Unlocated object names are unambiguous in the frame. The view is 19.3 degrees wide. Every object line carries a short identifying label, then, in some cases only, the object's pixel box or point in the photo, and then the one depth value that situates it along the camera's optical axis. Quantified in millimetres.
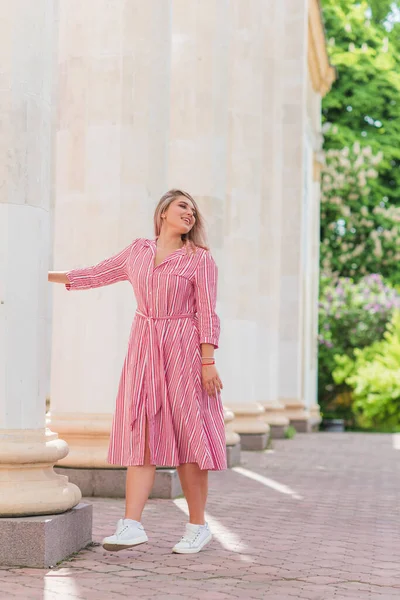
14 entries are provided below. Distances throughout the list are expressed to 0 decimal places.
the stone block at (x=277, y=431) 21586
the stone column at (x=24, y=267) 6785
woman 7223
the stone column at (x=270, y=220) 19609
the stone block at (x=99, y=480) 10133
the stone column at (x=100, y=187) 10305
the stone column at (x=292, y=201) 25266
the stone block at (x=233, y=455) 14284
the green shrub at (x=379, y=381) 30219
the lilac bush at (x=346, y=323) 33500
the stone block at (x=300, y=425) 26203
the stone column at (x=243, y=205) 16531
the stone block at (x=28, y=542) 6441
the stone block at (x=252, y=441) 17562
